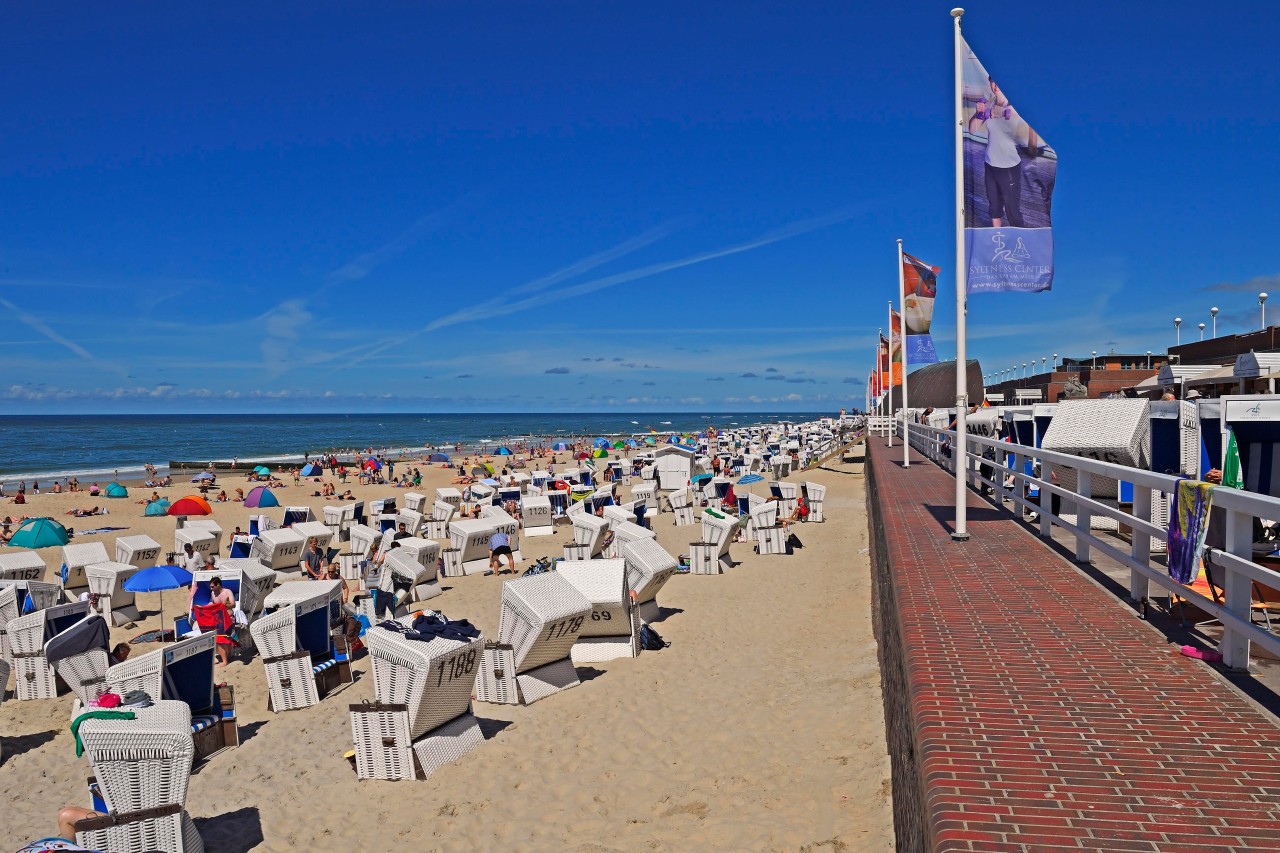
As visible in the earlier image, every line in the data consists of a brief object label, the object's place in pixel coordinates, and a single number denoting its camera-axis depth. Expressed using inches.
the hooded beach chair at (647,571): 501.0
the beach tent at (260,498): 1183.6
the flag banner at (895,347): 920.3
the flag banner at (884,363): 1149.2
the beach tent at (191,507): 1021.2
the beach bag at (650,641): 450.9
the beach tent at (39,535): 817.0
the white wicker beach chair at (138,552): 661.3
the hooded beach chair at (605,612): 419.2
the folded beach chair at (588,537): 667.4
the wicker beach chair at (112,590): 569.6
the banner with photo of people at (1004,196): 331.9
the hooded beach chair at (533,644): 373.1
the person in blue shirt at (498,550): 701.3
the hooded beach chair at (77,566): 630.5
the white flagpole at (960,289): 331.2
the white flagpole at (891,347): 939.3
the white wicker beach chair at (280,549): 695.1
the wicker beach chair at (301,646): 389.7
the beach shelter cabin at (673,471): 1307.8
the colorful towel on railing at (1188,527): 180.1
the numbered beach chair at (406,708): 298.4
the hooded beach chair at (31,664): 418.6
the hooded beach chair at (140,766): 248.2
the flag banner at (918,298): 720.3
